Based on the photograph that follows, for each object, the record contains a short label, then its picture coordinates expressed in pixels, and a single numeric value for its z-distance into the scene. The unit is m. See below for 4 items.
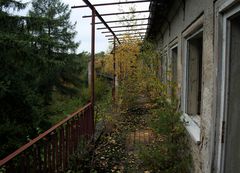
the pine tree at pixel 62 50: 14.64
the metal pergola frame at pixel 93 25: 3.29
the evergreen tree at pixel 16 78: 6.40
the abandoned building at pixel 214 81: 1.28
